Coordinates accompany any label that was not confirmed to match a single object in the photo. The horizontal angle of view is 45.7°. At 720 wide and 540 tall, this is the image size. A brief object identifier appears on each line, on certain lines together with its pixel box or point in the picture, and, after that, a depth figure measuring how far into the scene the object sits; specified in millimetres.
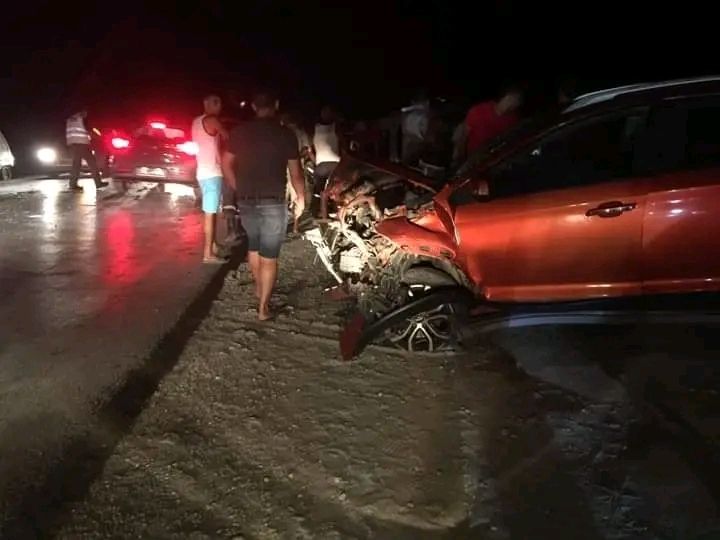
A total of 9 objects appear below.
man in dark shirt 6434
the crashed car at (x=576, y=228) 5344
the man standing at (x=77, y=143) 15320
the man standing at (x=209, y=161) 8547
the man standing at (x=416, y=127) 11273
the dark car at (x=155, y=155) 14445
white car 17062
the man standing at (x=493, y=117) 8344
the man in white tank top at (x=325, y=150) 10602
